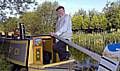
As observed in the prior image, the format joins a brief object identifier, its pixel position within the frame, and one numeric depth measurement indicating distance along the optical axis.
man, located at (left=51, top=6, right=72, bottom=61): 2.15
